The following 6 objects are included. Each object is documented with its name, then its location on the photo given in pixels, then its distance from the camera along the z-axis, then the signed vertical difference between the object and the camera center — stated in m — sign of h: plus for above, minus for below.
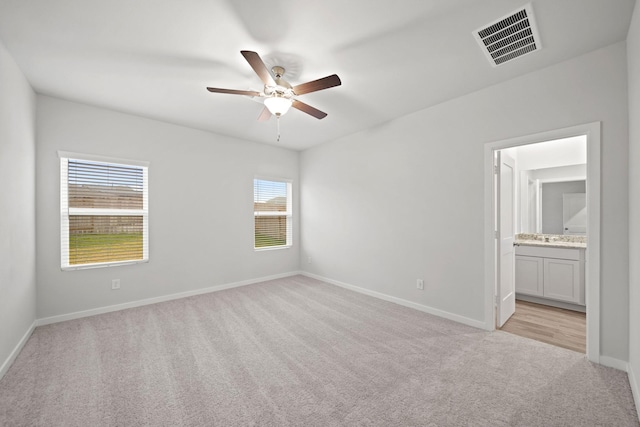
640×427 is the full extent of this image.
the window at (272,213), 5.03 +0.00
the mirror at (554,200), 4.06 +0.21
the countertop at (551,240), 3.72 -0.44
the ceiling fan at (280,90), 2.11 +1.10
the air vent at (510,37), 1.84 +1.37
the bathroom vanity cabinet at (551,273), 3.53 -0.86
